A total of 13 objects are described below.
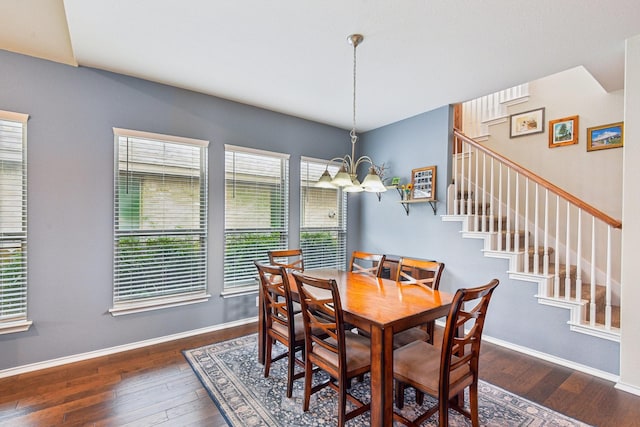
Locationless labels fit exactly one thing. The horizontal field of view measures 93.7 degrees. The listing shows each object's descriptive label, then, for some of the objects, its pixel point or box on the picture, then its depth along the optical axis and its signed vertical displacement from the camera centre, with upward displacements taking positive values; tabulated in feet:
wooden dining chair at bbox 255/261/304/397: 7.35 -2.99
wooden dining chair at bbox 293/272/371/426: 5.95 -3.02
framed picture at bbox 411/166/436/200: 12.78 +1.33
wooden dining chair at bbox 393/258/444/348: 7.57 -2.94
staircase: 8.96 -0.98
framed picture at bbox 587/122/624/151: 11.00 +2.93
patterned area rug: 6.64 -4.57
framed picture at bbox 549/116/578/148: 12.05 +3.41
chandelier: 7.95 +0.89
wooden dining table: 5.42 -2.05
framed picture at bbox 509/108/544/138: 13.08 +4.10
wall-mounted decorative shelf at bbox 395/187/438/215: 12.84 +0.51
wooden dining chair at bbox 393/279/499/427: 5.25 -2.98
